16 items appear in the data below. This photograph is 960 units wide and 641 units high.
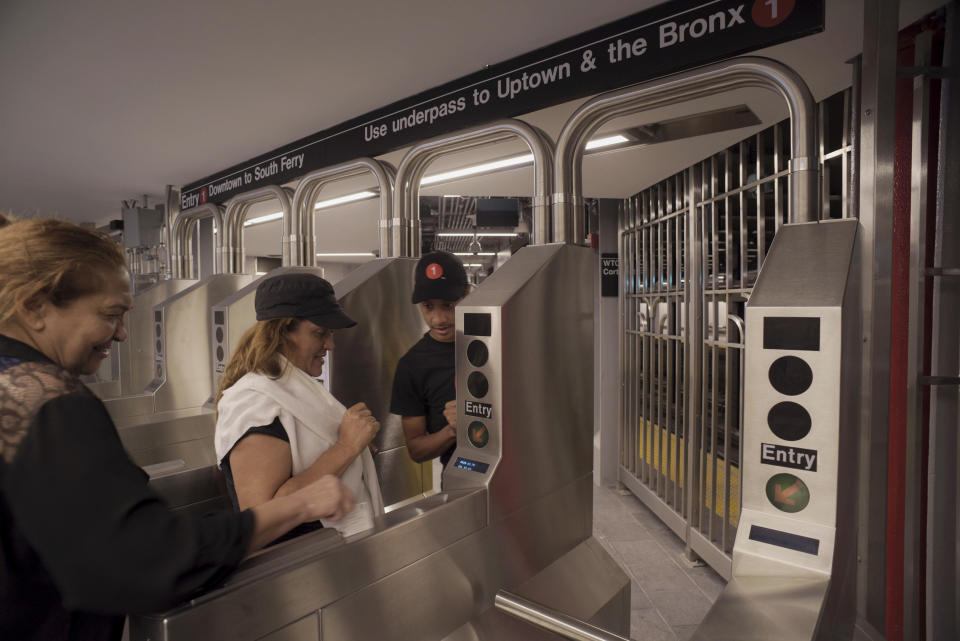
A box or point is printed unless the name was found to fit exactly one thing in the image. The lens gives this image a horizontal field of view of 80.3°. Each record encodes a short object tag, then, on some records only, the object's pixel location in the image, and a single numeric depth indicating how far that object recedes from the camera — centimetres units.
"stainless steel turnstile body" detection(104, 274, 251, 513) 239
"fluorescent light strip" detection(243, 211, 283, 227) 534
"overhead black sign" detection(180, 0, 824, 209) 165
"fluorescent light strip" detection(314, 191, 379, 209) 440
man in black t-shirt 194
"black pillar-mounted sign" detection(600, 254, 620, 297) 489
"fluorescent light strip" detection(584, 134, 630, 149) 285
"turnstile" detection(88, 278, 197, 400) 394
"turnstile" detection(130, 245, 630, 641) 97
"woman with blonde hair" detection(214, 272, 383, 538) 123
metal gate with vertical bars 293
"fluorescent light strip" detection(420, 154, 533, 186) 327
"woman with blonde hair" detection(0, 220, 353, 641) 66
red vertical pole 186
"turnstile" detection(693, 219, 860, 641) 112
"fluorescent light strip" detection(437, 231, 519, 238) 859
